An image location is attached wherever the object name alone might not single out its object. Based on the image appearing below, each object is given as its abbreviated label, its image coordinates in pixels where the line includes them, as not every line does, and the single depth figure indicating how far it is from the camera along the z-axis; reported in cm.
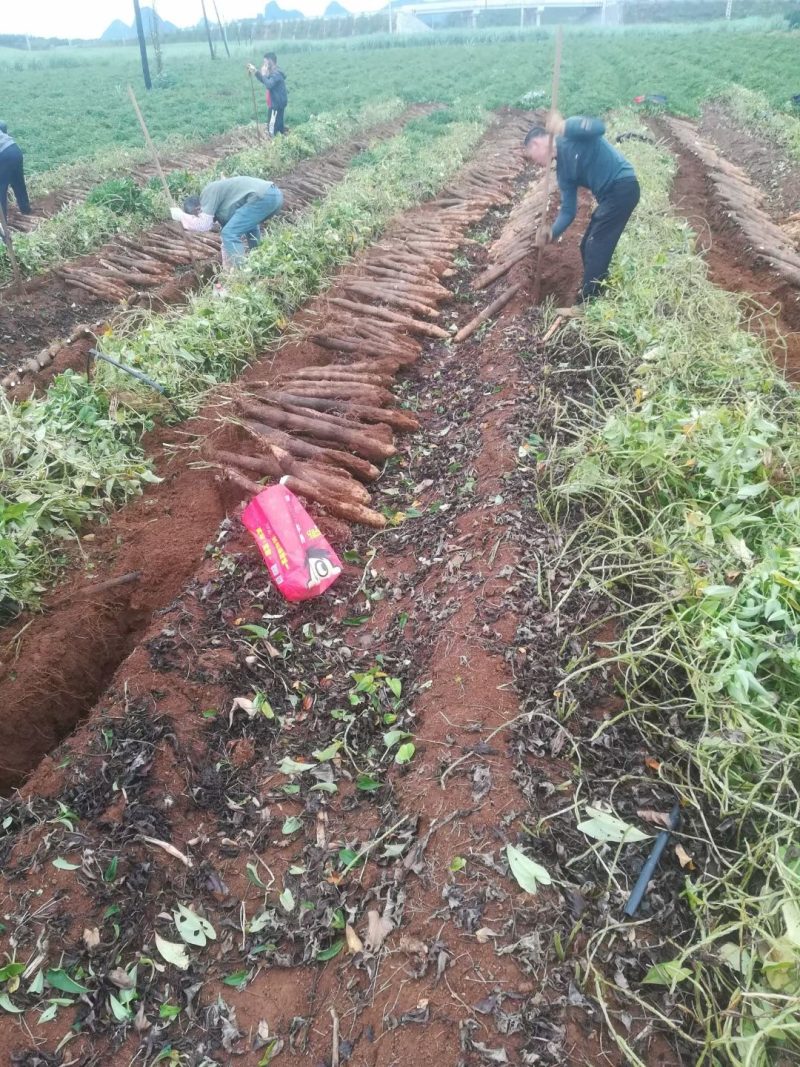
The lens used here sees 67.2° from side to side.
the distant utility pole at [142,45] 2123
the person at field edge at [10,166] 919
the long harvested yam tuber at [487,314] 572
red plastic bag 327
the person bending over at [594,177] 515
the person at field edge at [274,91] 1362
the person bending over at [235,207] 731
